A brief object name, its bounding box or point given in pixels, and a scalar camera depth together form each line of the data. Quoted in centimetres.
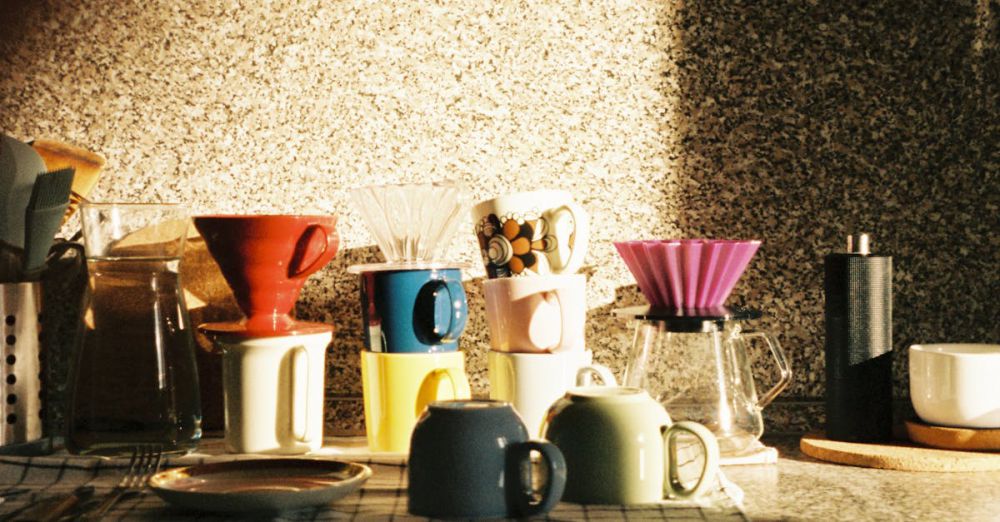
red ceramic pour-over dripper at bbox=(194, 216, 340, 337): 103
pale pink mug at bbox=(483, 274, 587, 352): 104
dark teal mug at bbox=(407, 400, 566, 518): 78
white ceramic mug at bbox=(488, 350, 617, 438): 104
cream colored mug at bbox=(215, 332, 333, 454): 103
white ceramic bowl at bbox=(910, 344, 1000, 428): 105
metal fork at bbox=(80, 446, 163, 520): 81
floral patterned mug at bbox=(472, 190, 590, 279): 109
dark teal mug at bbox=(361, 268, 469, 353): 106
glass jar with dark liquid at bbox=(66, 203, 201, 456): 104
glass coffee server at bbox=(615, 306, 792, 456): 107
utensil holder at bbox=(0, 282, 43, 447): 106
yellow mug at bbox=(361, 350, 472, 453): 105
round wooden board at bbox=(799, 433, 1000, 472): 103
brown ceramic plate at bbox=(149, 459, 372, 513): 79
